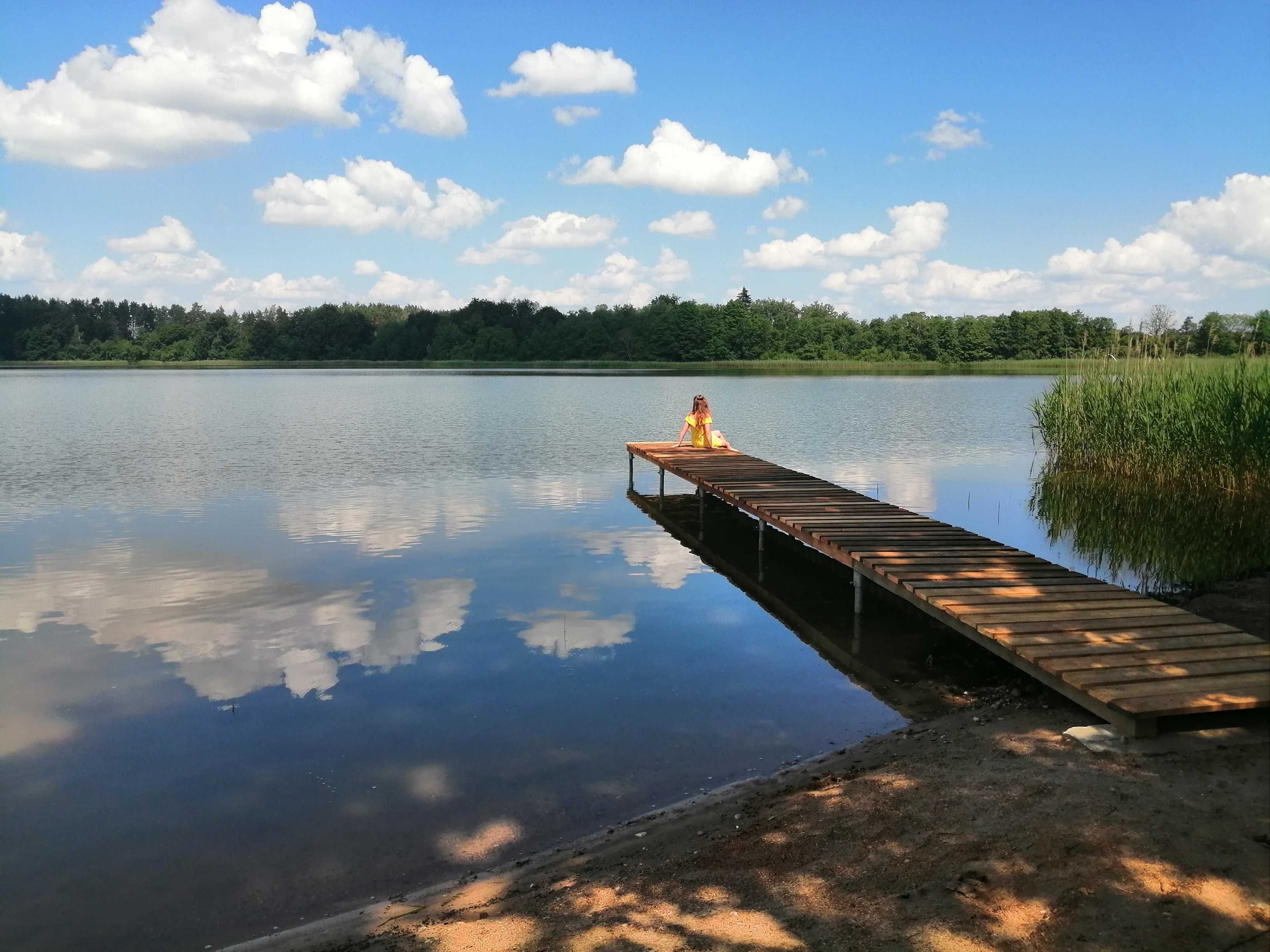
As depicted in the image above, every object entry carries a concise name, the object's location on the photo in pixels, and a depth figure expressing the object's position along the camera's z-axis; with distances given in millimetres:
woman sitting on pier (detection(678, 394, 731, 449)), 18266
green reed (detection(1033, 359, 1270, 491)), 13266
